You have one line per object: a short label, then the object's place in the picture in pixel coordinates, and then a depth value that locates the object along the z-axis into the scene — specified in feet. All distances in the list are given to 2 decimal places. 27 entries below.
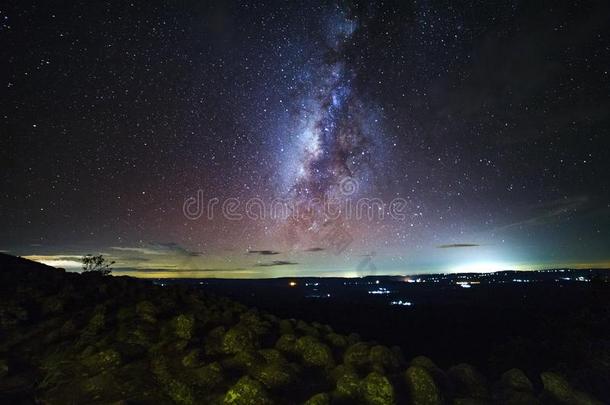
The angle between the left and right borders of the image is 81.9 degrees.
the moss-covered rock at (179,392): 19.97
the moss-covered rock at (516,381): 22.20
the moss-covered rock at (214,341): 25.05
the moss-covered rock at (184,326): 26.66
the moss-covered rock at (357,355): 24.22
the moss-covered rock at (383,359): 23.48
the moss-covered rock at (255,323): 28.75
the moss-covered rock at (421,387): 20.13
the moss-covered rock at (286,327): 29.59
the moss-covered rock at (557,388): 20.99
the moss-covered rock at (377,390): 19.33
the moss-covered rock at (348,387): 19.99
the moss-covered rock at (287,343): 25.99
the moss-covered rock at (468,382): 21.85
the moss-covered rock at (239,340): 25.18
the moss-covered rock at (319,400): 18.40
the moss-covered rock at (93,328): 26.82
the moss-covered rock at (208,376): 20.86
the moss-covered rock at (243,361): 22.78
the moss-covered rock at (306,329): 29.22
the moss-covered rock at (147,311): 29.36
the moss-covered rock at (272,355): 23.33
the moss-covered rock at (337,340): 28.19
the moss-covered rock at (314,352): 24.57
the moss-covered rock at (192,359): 22.90
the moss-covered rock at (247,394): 18.45
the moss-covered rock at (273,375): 21.22
